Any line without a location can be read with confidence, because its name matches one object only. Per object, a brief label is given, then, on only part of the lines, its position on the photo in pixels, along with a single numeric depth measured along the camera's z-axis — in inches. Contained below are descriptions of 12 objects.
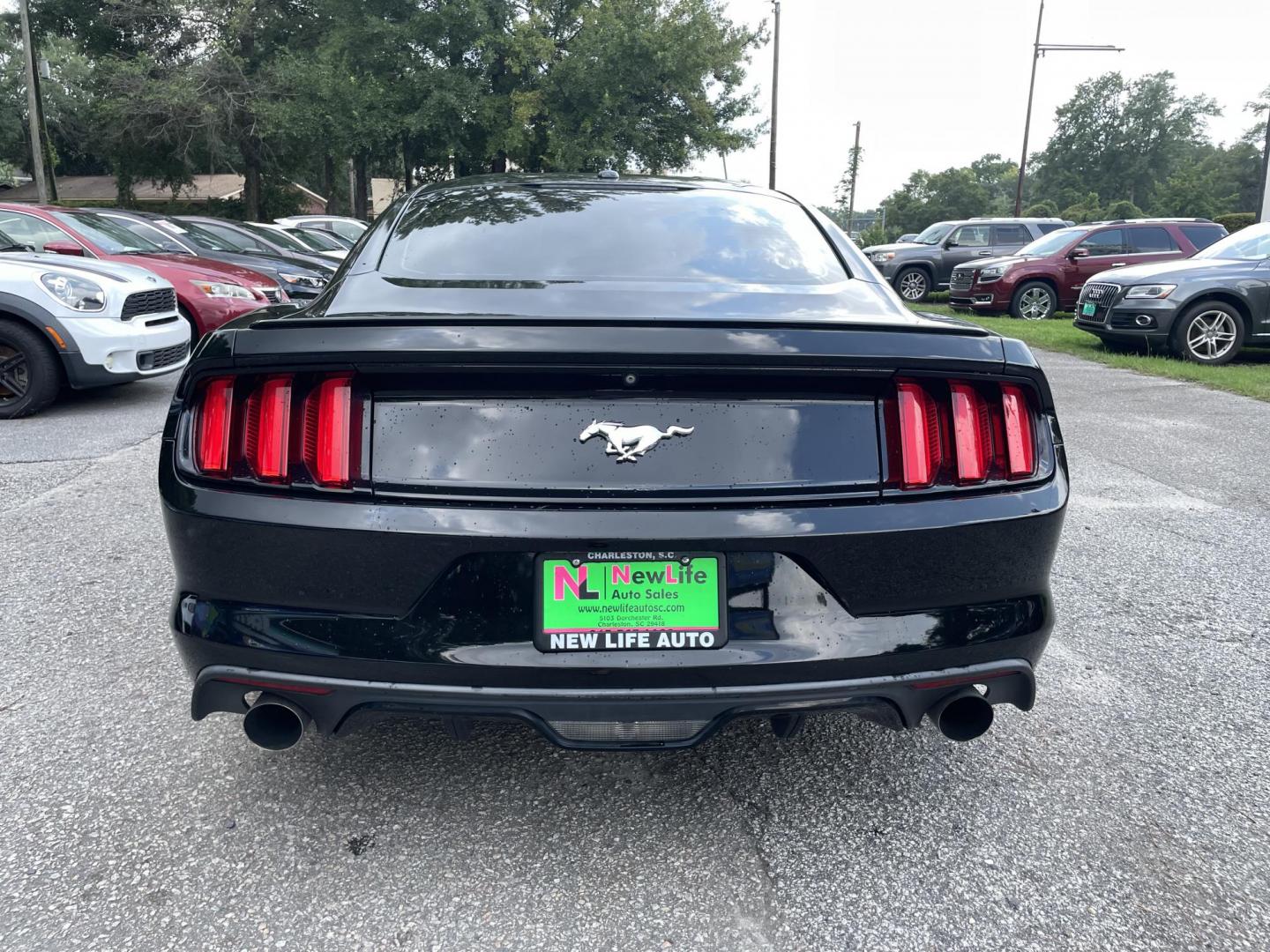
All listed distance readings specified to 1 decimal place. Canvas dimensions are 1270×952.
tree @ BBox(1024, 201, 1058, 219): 2536.9
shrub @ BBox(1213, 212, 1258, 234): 1520.7
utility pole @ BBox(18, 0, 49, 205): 1011.3
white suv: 263.9
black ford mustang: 73.1
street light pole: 1035.9
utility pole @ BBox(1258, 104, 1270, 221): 816.9
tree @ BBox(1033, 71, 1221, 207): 3469.5
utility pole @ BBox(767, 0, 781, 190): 1270.9
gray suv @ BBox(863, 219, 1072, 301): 740.0
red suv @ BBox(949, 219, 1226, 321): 598.9
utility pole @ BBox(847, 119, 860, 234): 3230.8
